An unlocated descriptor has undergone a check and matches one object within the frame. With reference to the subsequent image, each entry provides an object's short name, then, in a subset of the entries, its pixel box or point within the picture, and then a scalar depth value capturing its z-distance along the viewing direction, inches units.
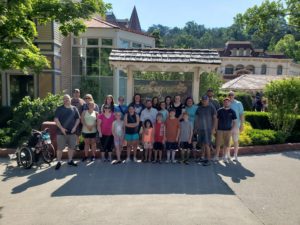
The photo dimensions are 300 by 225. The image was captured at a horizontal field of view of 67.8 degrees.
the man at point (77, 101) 248.8
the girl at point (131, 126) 234.9
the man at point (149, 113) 239.6
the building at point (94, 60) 543.9
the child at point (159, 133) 235.3
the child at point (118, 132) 235.3
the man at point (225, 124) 239.6
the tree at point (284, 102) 322.2
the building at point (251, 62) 1862.0
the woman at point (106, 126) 235.1
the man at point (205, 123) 236.0
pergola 273.1
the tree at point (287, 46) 2326.2
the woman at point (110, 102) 240.8
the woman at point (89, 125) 233.6
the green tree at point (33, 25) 247.3
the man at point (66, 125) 222.9
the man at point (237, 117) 247.1
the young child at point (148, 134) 234.2
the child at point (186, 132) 236.8
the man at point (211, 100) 249.4
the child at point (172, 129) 234.2
